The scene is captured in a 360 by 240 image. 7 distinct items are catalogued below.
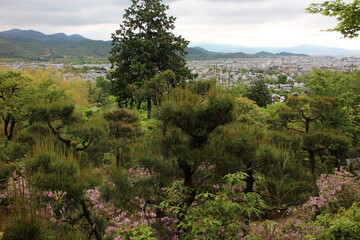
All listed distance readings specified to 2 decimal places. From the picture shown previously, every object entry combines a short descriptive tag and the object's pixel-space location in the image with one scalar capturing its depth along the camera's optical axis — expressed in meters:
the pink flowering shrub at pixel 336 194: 5.07
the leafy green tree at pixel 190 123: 4.12
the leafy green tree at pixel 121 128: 8.28
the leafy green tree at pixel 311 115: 7.05
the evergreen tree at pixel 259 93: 27.91
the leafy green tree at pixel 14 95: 12.45
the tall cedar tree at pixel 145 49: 14.41
